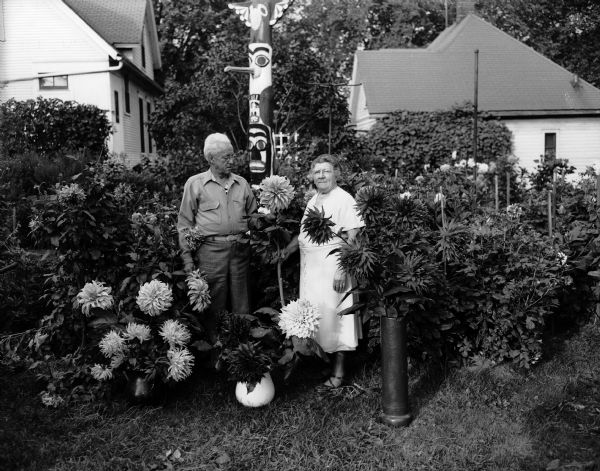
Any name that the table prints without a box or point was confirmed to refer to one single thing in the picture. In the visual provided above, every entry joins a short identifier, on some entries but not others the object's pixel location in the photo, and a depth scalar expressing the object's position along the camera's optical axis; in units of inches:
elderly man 180.7
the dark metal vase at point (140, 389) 168.1
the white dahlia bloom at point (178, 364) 162.2
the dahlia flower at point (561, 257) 202.5
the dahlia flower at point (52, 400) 169.3
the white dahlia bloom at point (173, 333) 165.2
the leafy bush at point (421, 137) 855.1
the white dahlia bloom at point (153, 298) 162.9
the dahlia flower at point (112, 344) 163.9
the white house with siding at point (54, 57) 855.1
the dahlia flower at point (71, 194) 168.1
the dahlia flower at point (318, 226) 160.7
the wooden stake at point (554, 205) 259.1
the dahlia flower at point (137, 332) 166.1
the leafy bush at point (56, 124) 606.5
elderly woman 179.3
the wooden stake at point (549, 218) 240.9
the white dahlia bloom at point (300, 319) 165.0
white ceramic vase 172.6
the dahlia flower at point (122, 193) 195.2
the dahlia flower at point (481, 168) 356.6
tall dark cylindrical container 160.7
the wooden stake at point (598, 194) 244.4
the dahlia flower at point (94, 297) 166.2
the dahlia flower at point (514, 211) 232.2
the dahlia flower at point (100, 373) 166.2
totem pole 318.3
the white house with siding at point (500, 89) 962.7
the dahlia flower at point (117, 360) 166.2
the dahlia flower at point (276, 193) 176.2
